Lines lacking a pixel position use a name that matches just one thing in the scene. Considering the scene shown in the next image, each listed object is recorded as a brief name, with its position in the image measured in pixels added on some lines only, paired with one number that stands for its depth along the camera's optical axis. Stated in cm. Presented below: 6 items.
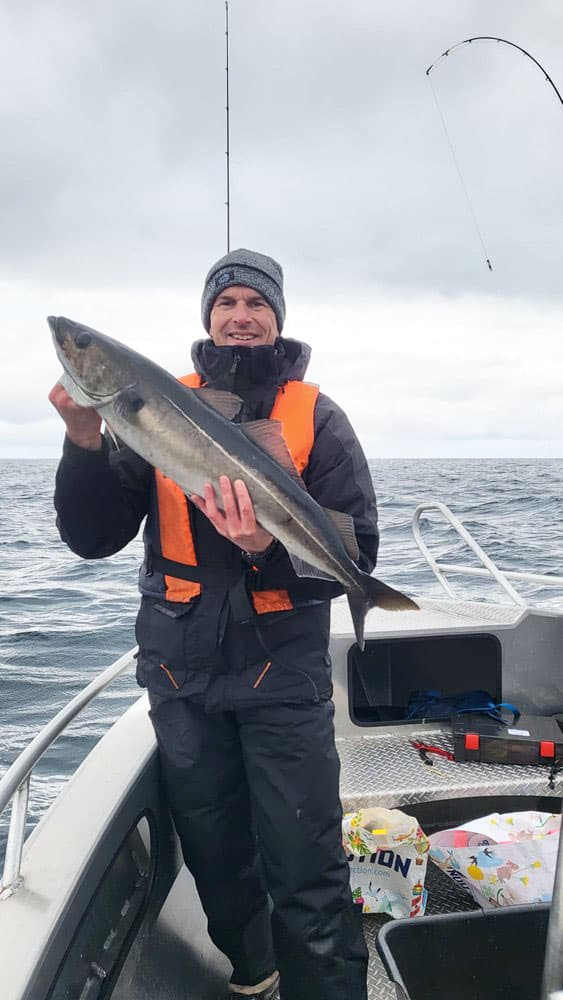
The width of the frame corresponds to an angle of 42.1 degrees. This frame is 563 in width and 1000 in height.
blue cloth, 464
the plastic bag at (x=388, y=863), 338
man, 257
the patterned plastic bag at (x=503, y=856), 316
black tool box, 422
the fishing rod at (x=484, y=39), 479
